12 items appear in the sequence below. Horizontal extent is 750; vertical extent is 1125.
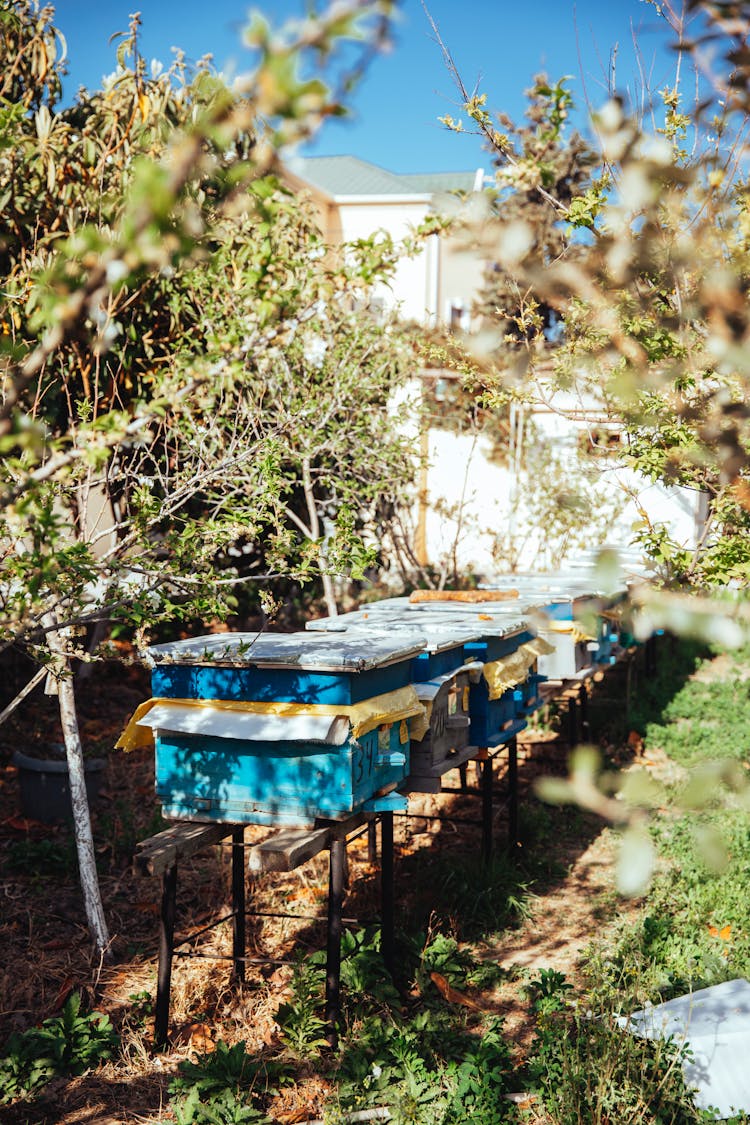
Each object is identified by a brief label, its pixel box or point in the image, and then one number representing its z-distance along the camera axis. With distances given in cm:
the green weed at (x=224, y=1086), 421
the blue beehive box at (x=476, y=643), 561
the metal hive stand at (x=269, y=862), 443
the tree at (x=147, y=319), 133
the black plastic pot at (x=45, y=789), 758
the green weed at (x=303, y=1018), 482
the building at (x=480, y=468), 1228
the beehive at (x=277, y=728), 436
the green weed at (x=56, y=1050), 458
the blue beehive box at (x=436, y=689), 528
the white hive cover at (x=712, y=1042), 412
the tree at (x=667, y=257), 121
